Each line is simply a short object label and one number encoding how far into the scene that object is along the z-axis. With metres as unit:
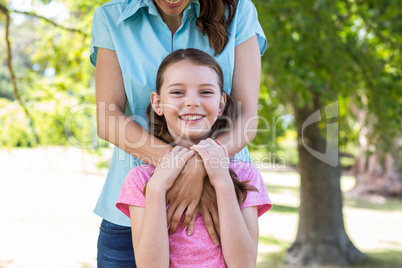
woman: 2.57
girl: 2.46
